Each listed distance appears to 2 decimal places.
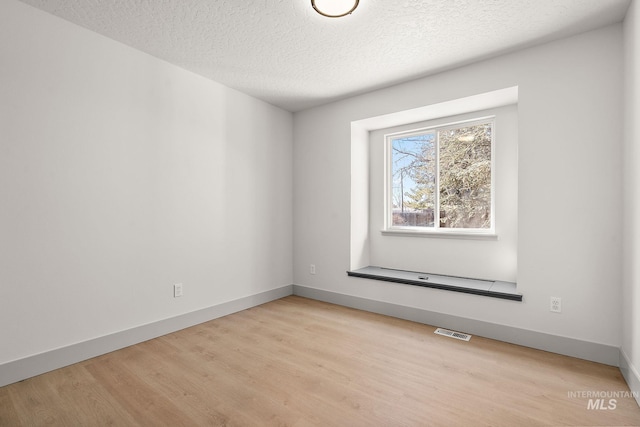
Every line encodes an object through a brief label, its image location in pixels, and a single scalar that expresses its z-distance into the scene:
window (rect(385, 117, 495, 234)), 3.36
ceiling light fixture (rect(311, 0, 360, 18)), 2.02
